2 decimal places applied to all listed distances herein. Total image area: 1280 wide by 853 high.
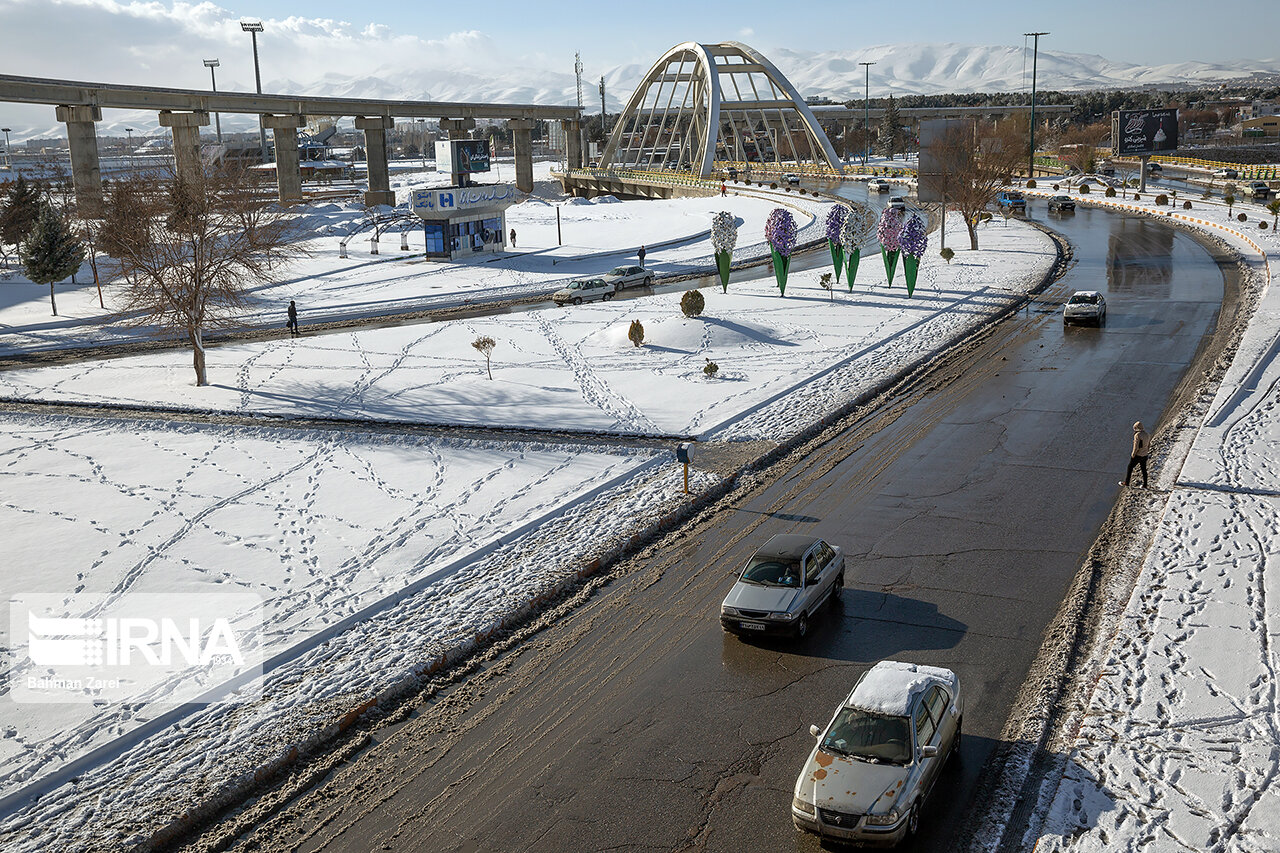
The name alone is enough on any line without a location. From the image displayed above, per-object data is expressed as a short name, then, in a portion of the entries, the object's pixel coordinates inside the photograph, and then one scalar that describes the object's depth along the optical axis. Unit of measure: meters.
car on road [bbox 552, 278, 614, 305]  46.19
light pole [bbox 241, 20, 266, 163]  148.00
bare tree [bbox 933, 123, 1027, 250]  55.78
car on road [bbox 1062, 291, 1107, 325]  35.62
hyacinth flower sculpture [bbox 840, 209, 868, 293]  42.47
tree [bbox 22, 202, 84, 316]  49.12
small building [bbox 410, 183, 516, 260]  60.09
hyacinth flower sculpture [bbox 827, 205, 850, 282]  43.19
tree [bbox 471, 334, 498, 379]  31.38
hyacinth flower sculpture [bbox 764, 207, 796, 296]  41.73
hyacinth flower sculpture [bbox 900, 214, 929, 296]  41.47
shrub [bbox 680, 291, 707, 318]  37.44
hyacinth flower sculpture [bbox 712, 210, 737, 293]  43.06
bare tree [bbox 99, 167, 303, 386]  32.03
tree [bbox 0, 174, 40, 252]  63.31
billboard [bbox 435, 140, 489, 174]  69.19
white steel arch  116.75
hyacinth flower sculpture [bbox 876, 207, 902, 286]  43.25
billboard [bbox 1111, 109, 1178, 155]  83.56
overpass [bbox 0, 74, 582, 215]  76.62
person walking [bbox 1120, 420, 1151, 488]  19.38
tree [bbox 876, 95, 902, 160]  158.44
